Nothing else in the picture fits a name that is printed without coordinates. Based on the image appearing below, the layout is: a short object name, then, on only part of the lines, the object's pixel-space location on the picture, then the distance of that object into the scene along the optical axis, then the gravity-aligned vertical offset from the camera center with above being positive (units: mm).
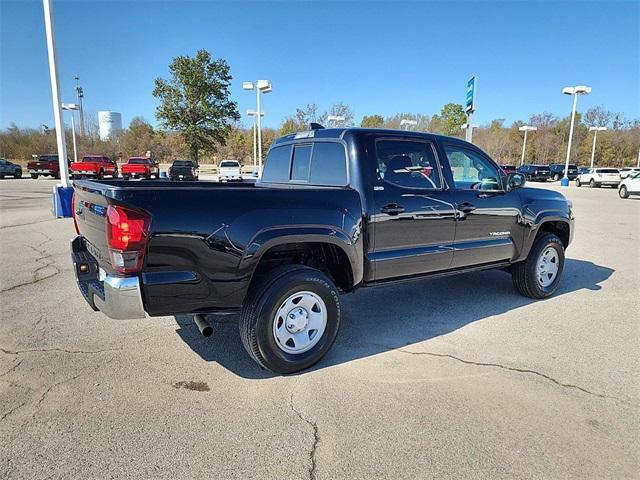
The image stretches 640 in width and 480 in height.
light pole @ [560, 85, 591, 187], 31781 +6407
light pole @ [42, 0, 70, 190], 10992 +2033
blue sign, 15006 +2798
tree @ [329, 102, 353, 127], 39781 +5466
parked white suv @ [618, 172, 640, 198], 22759 -724
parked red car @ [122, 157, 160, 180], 30500 -354
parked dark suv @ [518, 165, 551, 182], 41312 -109
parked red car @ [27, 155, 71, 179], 31359 -291
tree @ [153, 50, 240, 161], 35344 +5718
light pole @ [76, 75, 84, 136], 56094 +9031
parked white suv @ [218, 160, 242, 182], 26972 -273
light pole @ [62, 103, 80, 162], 36781 +5068
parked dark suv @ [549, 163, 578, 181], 46156 +46
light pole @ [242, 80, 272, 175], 22583 +4528
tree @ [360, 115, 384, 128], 56844 +6864
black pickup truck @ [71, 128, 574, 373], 2668 -524
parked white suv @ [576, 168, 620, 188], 32375 -321
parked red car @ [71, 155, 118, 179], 28295 -270
